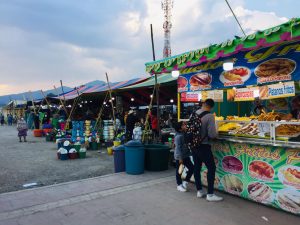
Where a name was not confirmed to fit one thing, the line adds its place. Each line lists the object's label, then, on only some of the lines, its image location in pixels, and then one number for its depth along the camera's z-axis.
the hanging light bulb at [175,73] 6.92
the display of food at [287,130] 4.85
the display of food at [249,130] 5.23
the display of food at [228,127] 5.84
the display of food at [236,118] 5.97
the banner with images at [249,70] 4.89
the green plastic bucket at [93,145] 12.80
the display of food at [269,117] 5.43
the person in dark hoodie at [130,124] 12.18
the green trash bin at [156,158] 7.62
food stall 4.47
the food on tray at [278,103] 9.76
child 5.81
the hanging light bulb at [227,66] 5.70
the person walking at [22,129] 16.06
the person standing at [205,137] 5.22
